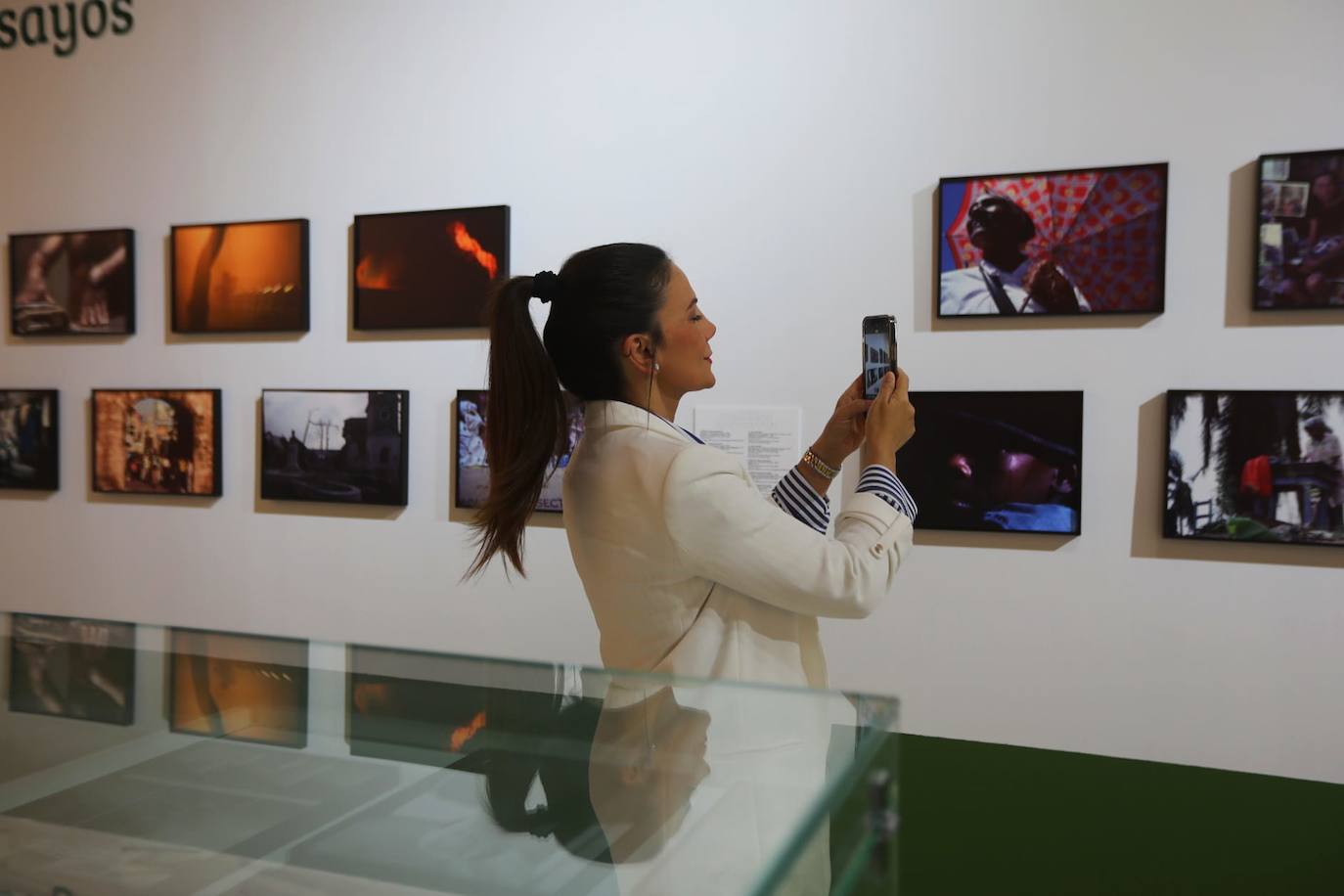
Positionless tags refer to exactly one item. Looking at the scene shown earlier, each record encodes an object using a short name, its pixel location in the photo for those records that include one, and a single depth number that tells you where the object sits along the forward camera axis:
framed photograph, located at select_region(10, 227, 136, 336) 5.46
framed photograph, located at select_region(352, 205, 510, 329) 4.75
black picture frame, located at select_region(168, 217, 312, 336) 5.08
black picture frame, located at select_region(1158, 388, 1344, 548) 3.77
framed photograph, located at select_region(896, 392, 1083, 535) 3.95
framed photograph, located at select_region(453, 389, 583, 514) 4.79
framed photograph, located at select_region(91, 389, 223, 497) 5.32
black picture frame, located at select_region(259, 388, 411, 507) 4.94
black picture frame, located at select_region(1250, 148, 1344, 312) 3.68
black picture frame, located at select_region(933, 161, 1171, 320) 3.81
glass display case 0.80
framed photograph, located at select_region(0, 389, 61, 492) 5.66
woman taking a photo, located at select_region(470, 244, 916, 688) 2.08
